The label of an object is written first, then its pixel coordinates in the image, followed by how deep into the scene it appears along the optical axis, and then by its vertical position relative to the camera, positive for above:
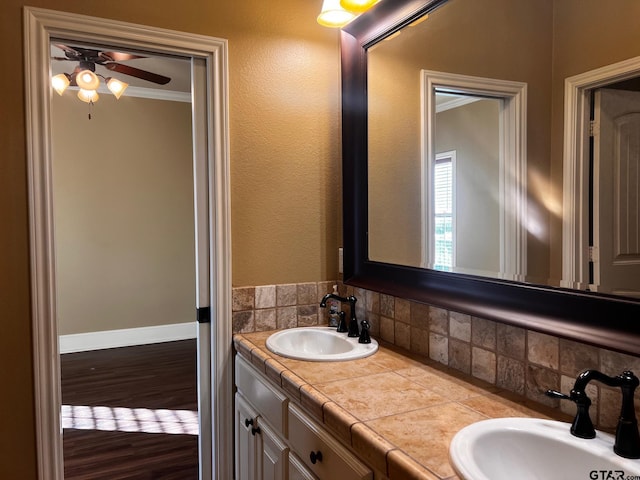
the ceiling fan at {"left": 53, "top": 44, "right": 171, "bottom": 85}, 3.09 +1.16
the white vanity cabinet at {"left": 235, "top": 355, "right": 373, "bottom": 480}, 1.22 -0.65
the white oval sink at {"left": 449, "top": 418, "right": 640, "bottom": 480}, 0.94 -0.48
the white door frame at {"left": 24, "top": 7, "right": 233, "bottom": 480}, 1.67 +0.09
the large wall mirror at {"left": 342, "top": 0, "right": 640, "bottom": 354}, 1.10 +0.19
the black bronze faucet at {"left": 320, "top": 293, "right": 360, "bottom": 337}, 1.93 -0.35
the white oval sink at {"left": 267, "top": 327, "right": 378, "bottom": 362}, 1.76 -0.46
